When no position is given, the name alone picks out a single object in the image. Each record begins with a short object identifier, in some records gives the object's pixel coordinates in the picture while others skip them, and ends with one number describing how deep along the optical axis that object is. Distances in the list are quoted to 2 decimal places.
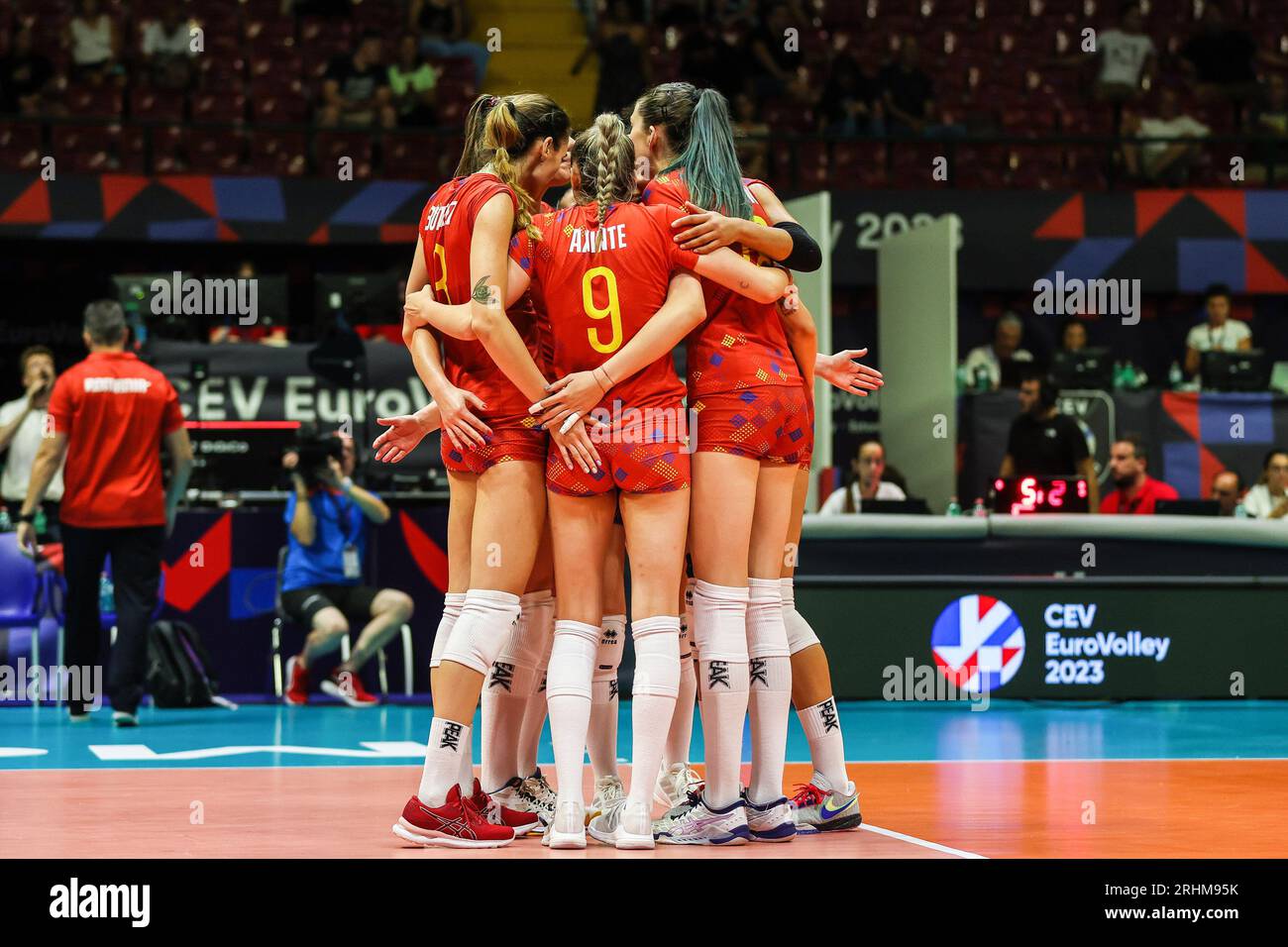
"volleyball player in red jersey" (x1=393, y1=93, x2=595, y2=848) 4.40
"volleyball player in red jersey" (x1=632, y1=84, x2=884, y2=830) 4.54
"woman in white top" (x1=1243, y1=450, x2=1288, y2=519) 11.38
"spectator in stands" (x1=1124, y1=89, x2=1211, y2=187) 14.83
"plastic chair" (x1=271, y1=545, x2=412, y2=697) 9.34
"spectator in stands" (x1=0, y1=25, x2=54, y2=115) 14.32
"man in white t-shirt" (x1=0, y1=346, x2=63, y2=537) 10.03
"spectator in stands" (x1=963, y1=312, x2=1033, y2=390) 13.91
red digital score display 9.87
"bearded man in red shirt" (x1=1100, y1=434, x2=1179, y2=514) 10.77
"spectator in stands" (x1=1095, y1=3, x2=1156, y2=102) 15.73
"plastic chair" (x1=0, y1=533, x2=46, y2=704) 9.03
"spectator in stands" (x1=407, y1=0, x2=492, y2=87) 15.81
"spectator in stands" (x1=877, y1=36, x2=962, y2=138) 15.23
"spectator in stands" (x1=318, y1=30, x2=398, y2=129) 14.62
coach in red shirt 8.10
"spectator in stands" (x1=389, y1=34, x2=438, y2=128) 14.64
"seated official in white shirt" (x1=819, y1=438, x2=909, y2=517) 11.01
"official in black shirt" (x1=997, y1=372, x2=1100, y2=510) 11.02
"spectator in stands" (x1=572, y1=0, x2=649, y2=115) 14.55
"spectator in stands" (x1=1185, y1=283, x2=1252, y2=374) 13.98
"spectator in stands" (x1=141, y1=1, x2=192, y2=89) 14.68
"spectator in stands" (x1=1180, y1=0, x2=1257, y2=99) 15.79
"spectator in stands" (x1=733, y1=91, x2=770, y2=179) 14.09
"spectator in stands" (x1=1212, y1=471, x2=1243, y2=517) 11.43
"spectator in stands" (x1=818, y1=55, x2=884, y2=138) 15.09
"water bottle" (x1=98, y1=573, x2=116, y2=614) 9.59
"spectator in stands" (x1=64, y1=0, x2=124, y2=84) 14.80
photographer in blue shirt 9.09
